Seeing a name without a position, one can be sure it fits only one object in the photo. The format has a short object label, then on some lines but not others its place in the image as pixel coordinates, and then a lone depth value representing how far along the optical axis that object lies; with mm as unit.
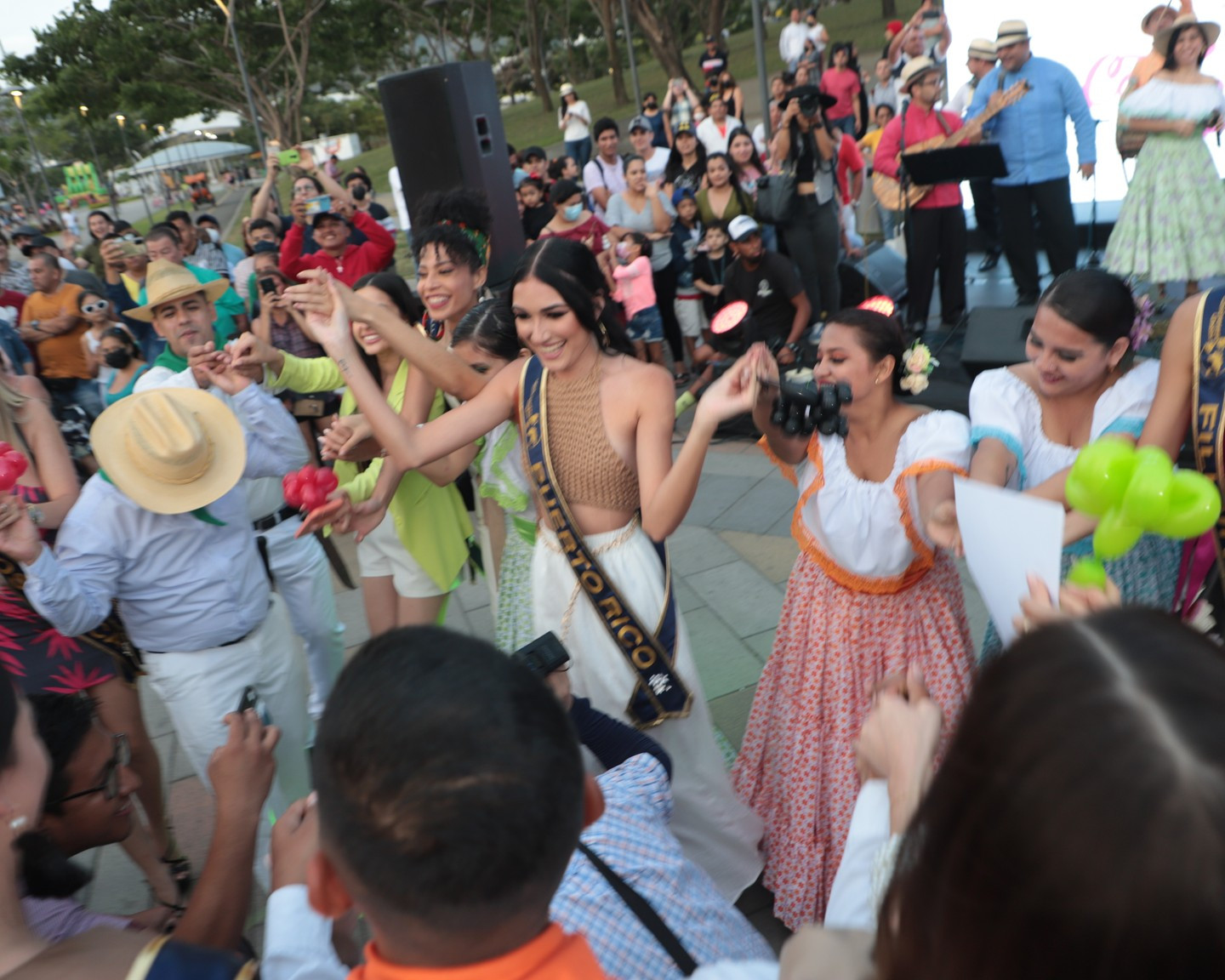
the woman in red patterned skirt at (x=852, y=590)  2402
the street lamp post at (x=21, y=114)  34500
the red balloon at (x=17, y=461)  2344
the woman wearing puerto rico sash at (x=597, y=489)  2484
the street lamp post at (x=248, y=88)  15146
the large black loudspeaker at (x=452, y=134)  6613
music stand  6176
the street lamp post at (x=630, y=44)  15474
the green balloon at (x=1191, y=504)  1631
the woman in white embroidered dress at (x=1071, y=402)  2254
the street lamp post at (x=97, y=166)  28422
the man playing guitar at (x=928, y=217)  6809
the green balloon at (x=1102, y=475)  1668
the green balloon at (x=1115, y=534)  1707
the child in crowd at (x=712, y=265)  7129
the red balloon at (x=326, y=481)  2666
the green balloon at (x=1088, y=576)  1642
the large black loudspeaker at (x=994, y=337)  4953
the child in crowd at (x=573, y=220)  7801
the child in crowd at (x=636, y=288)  7195
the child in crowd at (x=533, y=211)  8852
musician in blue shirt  6492
